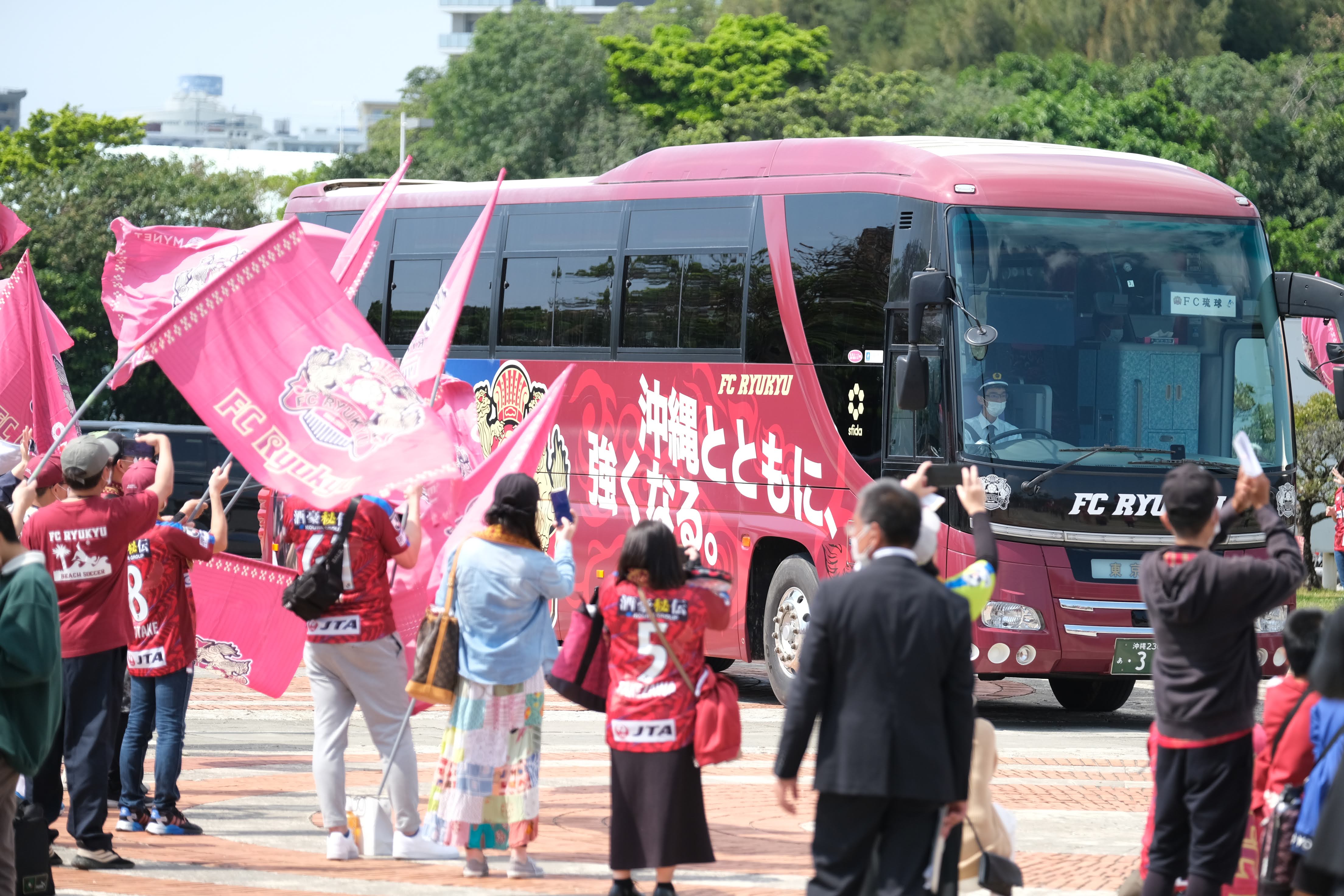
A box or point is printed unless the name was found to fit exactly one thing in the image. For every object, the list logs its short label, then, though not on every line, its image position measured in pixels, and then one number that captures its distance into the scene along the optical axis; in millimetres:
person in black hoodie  12922
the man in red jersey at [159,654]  17875
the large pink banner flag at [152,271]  21609
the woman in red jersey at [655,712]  14625
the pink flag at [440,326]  19391
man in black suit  11430
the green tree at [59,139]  117250
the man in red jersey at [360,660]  16391
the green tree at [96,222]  88375
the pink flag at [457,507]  17578
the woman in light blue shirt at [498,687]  16000
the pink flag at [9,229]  24953
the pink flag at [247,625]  20234
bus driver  25781
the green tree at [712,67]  119250
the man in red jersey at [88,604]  16047
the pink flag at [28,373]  23031
